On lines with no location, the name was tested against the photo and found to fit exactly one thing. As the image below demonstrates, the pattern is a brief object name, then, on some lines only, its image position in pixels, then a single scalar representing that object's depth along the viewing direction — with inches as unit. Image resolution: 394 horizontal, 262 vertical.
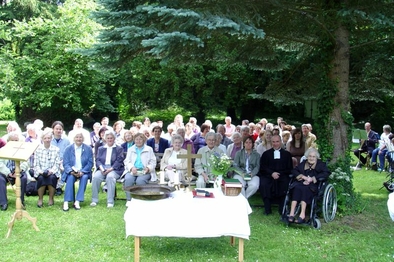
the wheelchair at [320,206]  256.8
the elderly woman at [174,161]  282.0
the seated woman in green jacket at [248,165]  299.6
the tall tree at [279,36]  225.0
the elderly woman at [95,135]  436.9
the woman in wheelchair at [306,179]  256.2
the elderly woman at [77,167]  301.0
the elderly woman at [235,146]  334.6
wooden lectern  243.0
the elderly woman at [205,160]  272.5
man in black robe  294.6
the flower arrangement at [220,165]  229.1
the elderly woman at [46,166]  304.3
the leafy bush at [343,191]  278.5
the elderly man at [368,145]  525.0
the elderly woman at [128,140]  363.3
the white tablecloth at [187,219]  194.2
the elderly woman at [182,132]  376.8
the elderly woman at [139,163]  305.4
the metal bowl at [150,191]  205.1
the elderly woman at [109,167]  309.7
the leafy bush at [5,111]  1467.8
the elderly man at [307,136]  375.4
